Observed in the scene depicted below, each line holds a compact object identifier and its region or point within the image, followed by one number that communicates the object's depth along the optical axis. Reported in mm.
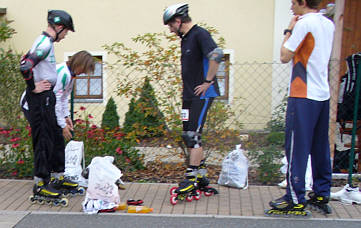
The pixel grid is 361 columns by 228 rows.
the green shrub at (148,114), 5773
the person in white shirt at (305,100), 3857
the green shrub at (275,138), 6176
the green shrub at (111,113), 8425
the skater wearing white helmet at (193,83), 4406
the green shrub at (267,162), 5457
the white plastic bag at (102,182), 4258
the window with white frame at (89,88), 8063
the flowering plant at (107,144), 5917
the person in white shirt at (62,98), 4504
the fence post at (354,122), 4898
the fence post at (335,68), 5473
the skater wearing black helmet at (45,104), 4277
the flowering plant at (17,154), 5711
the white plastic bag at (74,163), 5059
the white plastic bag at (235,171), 5102
